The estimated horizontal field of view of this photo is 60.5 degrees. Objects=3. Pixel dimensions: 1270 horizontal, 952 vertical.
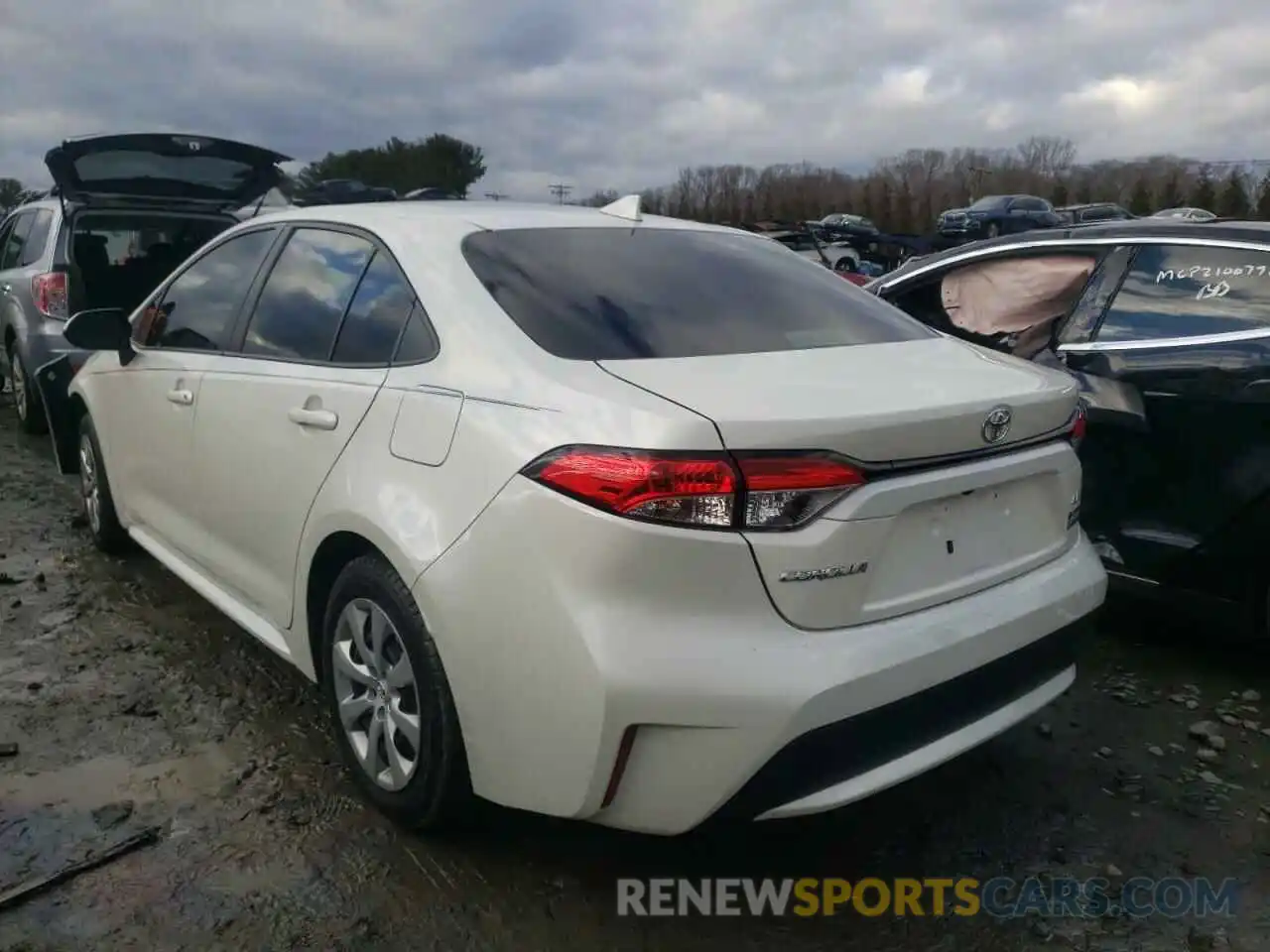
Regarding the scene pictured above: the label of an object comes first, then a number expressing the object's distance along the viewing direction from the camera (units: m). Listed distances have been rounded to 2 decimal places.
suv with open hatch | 6.77
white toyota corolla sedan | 2.11
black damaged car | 3.49
